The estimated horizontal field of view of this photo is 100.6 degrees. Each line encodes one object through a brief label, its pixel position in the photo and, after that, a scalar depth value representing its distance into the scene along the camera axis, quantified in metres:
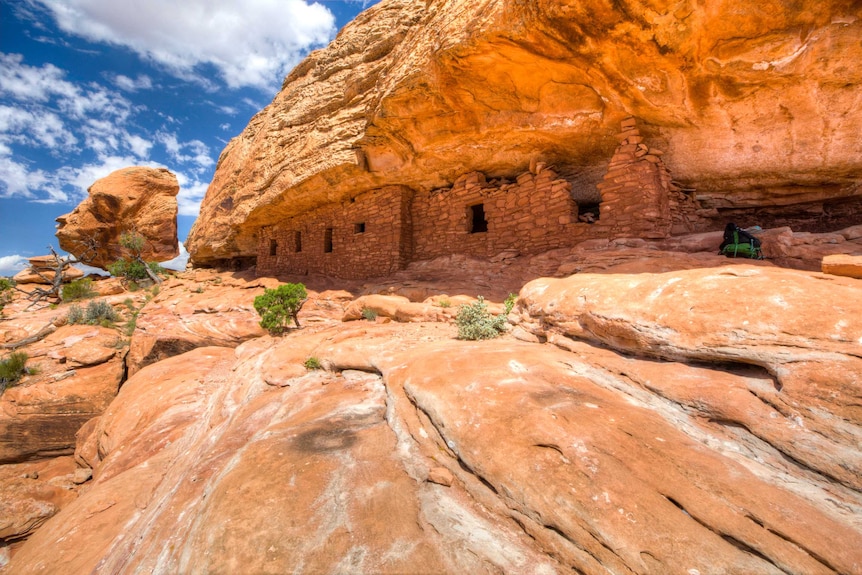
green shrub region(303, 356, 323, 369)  4.05
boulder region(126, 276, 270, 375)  6.64
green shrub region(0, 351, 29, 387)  6.29
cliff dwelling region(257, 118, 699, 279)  5.96
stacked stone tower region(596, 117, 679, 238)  5.84
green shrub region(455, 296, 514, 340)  4.16
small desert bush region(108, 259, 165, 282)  15.91
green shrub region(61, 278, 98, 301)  12.77
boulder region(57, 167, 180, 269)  17.47
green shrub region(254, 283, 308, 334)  6.49
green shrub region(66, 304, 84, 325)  8.92
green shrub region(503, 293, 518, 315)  4.98
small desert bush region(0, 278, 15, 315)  14.19
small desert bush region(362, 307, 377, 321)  6.20
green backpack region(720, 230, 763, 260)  4.21
